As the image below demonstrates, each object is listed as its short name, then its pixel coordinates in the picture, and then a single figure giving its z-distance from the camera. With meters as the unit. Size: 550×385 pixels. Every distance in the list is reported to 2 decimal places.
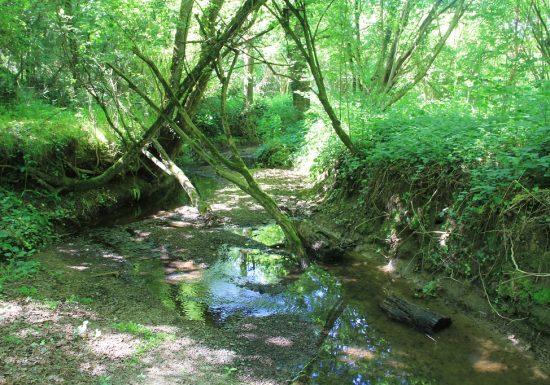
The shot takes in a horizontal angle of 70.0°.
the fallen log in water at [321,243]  6.71
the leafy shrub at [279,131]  15.73
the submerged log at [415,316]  4.56
